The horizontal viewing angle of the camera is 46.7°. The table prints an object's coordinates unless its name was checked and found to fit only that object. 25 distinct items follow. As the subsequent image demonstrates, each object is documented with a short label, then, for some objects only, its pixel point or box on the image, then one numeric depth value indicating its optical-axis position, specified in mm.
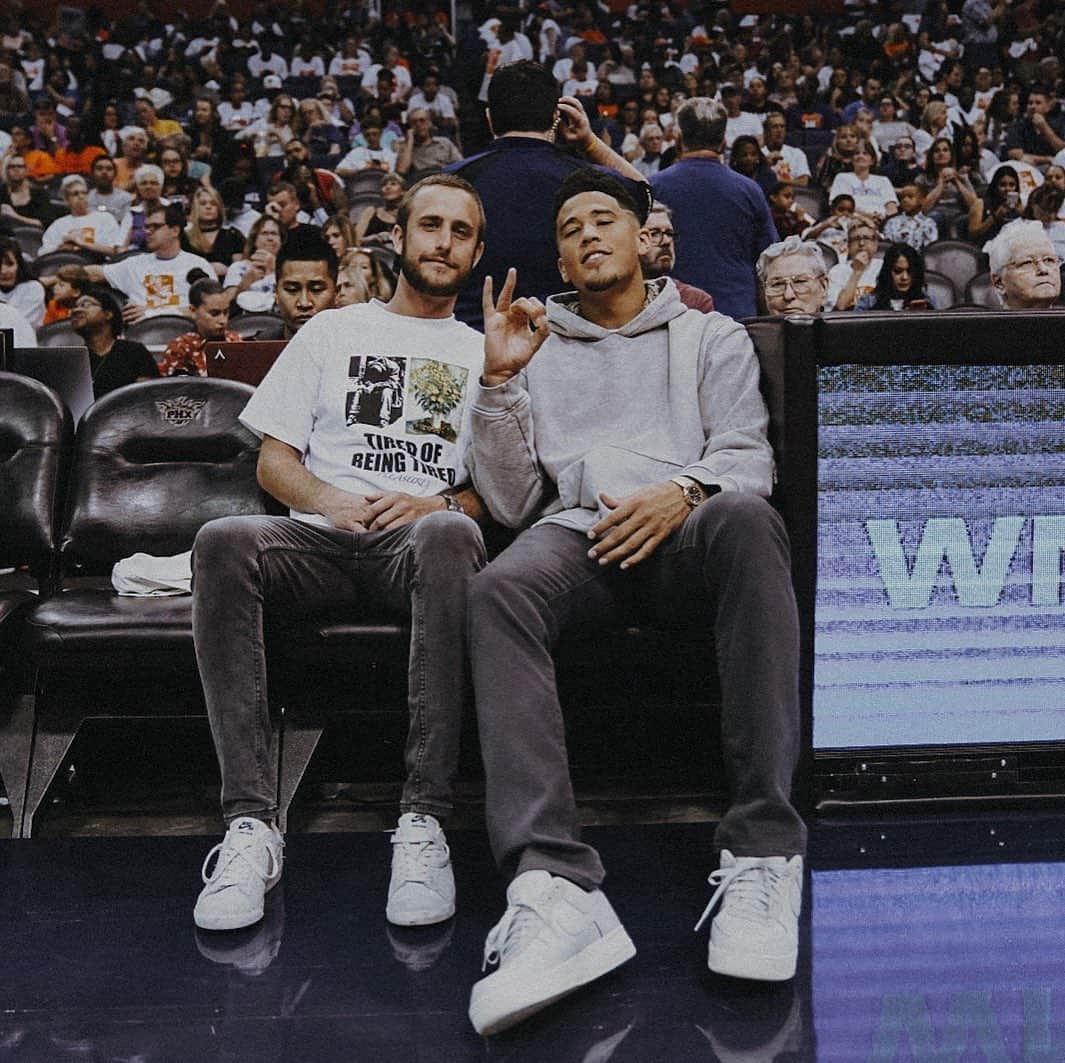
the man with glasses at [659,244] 3344
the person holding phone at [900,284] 4930
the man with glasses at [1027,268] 3051
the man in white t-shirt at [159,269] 6547
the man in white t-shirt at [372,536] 1936
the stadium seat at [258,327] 4617
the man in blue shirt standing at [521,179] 2932
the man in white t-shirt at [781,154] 9125
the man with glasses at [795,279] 3336
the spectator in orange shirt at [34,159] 9086
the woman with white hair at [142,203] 7551
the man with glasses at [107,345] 4223
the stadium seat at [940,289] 5480
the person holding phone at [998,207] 7629
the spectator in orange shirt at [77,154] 9453
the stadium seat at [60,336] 5055
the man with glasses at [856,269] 5617
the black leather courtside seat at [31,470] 2709
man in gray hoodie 1641
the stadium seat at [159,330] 4969
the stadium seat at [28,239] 7723
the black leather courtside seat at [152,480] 2740
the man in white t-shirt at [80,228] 7762
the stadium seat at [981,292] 5691
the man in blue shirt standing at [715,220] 3645
